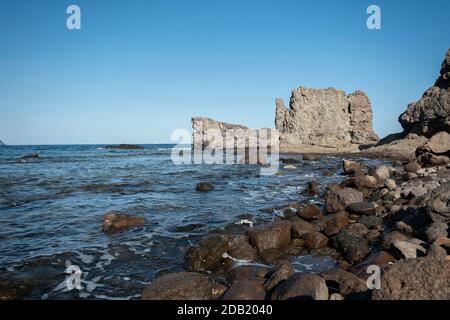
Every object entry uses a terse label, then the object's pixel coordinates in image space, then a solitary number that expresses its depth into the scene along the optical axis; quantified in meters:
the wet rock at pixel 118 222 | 8.65
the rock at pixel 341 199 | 10.41
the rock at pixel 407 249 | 5.64
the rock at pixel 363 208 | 9.61
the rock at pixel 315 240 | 7.23
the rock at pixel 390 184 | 13.01
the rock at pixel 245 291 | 4.42
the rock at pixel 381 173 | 17.05
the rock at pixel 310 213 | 9.33
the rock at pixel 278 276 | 4.91
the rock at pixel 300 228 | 7.75
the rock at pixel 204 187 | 15.66
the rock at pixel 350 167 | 21.64
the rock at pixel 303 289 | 4.09
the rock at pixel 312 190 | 14.41
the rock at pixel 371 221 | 8.38
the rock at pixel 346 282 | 4.36
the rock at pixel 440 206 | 6.74
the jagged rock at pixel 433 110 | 31.36
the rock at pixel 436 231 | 6.06
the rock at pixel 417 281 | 3.18
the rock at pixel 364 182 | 14.68
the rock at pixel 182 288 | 4.57
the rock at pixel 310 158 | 38.31
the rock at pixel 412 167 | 18.89
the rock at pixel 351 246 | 6.28
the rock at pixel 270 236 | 7.12
